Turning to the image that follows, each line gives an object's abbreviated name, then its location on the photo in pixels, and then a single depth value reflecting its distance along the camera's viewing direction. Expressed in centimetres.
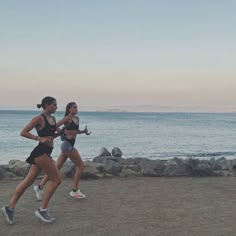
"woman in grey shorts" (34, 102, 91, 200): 483
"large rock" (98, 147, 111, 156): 1193
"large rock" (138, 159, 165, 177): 732
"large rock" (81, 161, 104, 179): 681
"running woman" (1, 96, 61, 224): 389
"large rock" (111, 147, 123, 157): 1272
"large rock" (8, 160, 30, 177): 719
